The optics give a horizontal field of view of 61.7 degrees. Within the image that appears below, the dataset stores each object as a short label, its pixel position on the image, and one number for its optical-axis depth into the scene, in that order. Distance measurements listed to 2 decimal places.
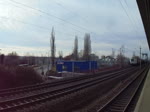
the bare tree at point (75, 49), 49.10
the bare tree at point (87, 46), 50.56
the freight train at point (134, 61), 49.76
